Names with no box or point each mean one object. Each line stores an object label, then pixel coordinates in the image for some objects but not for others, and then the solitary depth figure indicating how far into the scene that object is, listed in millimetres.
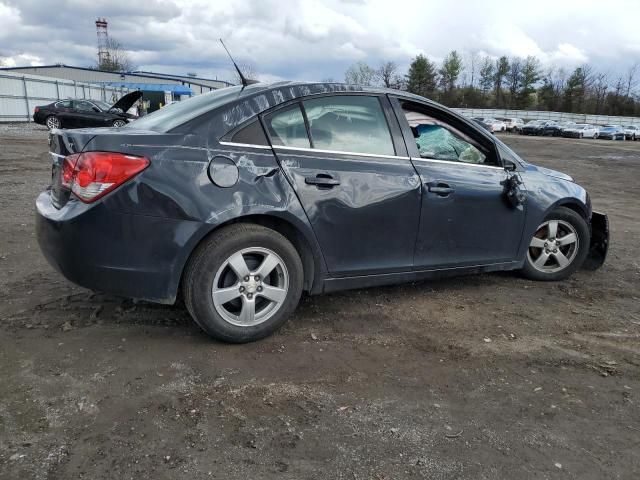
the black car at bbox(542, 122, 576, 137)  52534
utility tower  89650
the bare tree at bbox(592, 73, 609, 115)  86375
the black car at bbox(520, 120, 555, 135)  54281
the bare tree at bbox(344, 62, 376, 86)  77438
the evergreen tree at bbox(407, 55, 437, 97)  88125
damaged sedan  3084
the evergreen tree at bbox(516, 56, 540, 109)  88812
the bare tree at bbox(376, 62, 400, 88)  82312
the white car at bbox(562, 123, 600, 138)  50812
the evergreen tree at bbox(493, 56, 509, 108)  92000
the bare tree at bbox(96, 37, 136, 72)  86750
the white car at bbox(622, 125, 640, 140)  52434
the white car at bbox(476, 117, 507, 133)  57019
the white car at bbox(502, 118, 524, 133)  60169
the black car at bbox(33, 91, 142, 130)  22469
